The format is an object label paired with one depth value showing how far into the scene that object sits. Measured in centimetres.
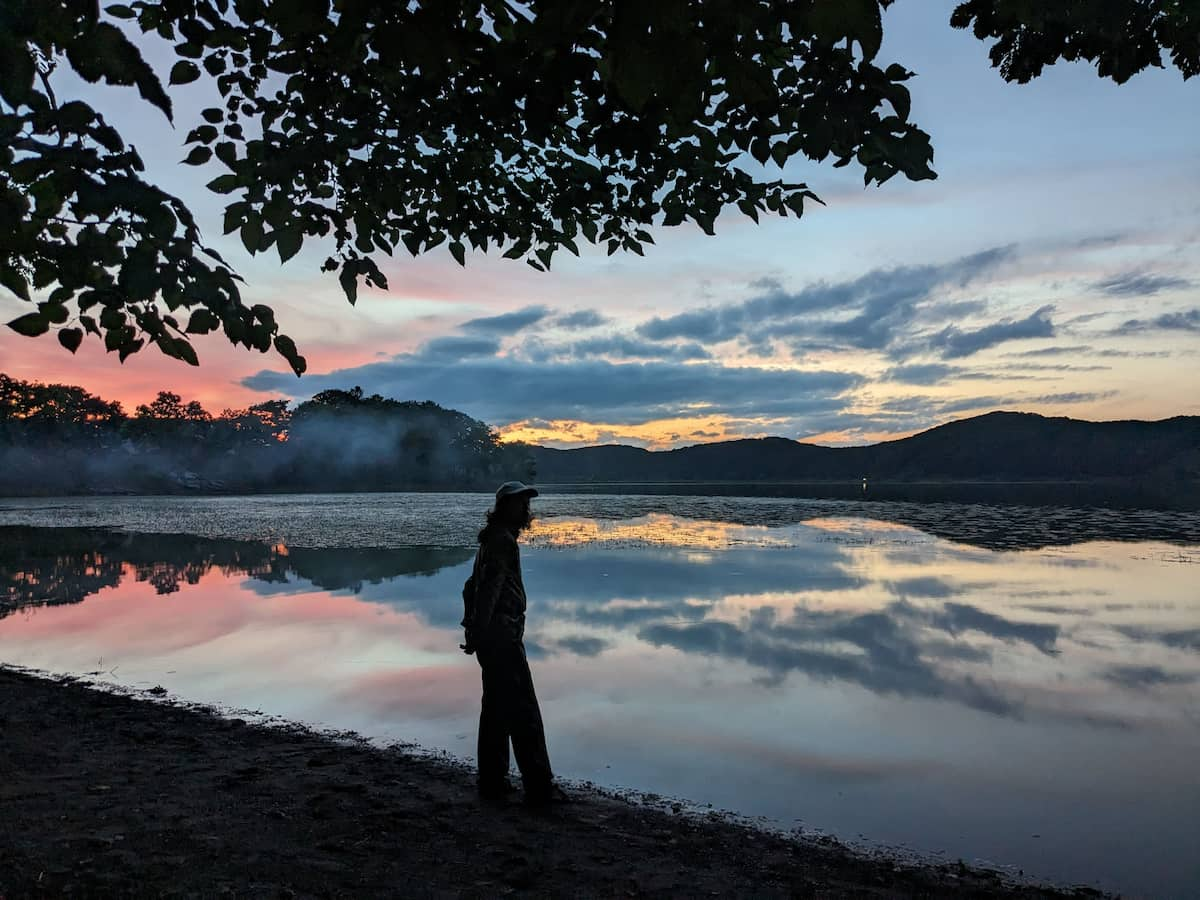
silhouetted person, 615
